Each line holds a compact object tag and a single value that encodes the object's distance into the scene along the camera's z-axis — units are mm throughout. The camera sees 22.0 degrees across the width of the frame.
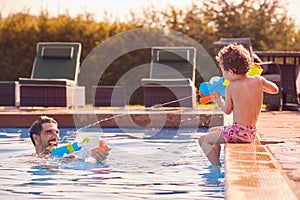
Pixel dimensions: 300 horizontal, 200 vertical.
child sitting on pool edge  4660
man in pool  5207
